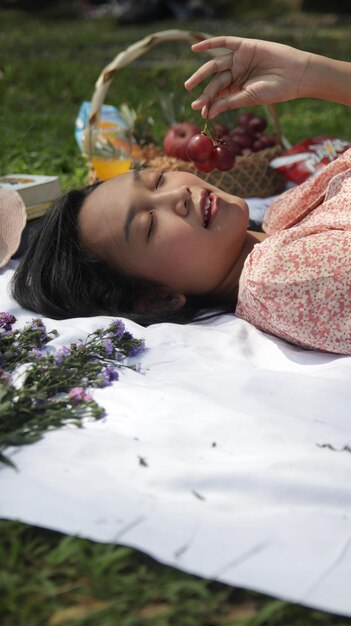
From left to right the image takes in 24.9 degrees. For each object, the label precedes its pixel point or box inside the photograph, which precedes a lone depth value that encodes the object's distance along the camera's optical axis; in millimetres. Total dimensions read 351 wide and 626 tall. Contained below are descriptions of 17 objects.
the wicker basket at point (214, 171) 3939
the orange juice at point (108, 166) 4328
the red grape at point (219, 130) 4378
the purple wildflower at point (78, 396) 2176
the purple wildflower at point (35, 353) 2406
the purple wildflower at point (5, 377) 2135
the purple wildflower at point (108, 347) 2490
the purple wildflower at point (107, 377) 2295
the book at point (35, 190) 3792
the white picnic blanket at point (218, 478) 1643
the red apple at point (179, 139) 4262
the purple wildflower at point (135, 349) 2561
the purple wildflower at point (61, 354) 2346
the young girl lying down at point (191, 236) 2723
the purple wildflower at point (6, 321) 2676
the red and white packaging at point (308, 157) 4195
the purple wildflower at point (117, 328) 2578
